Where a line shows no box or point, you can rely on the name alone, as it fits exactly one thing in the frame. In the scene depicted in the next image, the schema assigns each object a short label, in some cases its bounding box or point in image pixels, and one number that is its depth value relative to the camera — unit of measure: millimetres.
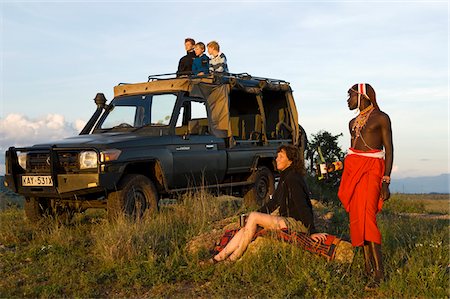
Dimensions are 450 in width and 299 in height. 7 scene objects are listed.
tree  16156
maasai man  5523
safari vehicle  7988
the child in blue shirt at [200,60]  10914
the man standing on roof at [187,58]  11391
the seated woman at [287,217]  6152
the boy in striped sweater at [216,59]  11203
